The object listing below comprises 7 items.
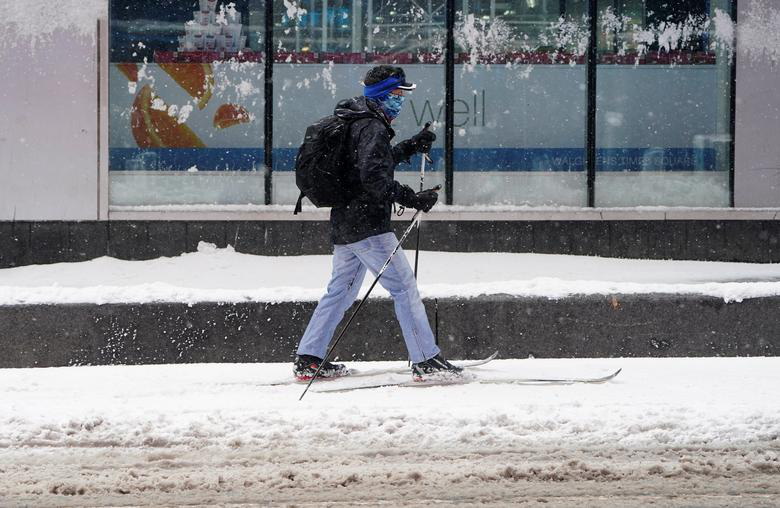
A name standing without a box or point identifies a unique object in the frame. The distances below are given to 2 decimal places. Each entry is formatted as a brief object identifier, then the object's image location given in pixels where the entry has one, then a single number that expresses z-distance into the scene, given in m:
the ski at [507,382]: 6.87
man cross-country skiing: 6.47
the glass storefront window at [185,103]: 13.53
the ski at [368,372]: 7.14
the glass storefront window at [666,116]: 13.94
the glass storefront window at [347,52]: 13.63
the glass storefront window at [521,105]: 13.73
